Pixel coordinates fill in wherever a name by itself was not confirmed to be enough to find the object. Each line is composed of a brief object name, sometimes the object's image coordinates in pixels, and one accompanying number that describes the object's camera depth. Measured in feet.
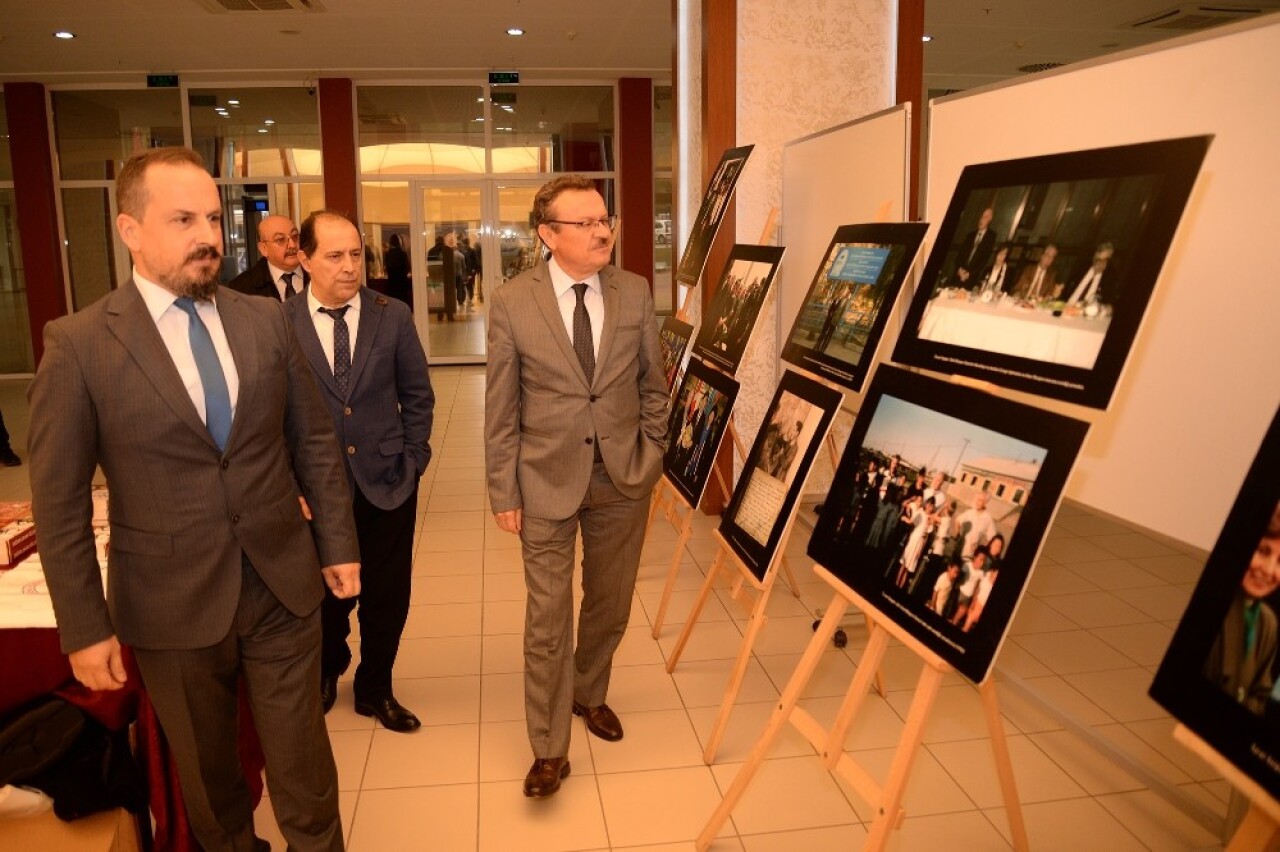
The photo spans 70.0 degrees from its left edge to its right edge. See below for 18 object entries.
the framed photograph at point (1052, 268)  5.87
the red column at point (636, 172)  41.11
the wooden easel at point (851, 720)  6.60
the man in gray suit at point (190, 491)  6.14
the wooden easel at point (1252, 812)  4.22
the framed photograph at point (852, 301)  9.36
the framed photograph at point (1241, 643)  4.31
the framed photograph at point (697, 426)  12.05
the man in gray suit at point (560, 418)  9.31
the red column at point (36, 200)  39.14
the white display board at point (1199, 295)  6.66
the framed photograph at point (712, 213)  15.12
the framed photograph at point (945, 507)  6.08
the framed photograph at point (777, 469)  9.38
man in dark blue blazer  9.97
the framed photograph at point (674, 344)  15.52
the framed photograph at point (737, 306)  12.62
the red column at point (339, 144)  39.52
